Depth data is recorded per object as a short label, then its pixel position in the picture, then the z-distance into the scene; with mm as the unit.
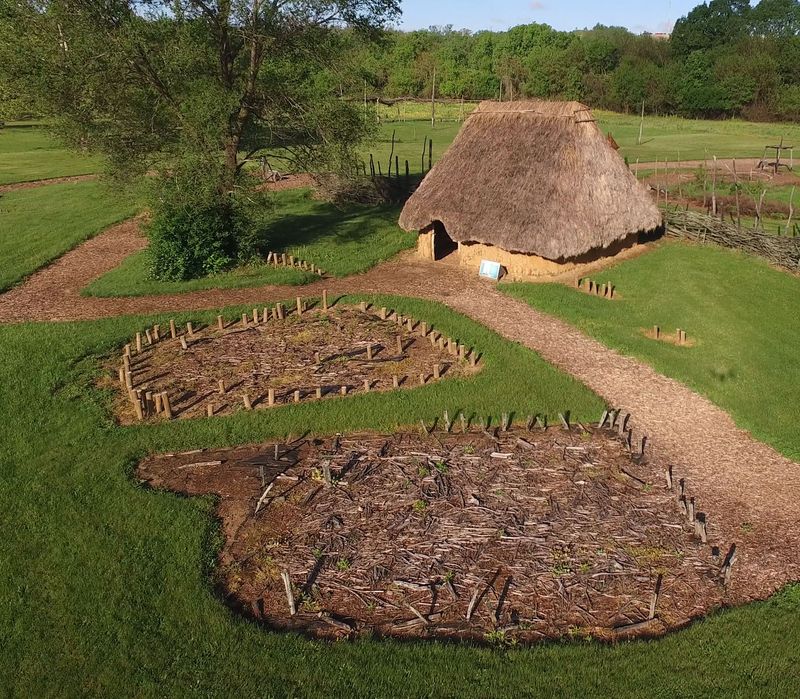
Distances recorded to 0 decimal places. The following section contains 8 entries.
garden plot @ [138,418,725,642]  7137
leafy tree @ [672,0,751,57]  81125
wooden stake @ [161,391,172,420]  11156
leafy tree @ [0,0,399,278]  16453
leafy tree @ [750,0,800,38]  89438
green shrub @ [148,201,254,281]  18516
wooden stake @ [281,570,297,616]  7059
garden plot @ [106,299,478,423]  11789
